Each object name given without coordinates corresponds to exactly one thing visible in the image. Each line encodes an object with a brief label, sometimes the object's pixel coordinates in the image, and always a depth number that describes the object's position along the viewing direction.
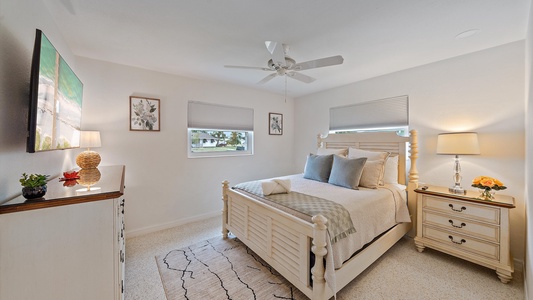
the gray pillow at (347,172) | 2.44
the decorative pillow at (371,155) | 2.65
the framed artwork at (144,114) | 2.79
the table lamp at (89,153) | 2.05
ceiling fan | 1.92
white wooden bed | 1.50
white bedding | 1.70
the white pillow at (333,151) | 3.17
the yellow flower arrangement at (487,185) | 1.96
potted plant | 0.99
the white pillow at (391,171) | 2.76
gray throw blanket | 1.60
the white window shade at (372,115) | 3.00
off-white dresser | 0.92
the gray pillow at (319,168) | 2.82
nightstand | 1.87
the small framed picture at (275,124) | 4.29
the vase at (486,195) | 2.00
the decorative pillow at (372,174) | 2.51
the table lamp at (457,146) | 2.11
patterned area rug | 1.74
